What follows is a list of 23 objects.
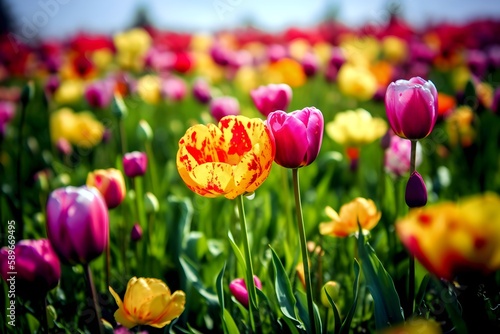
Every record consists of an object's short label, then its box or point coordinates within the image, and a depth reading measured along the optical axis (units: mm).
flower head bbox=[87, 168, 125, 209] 944
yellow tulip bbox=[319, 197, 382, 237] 899
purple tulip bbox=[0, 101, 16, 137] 1834
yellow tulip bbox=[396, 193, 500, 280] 451
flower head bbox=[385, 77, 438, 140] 721
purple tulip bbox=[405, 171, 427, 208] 713
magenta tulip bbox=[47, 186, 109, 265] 600
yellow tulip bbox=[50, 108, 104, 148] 1956
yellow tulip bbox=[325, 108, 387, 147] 1448
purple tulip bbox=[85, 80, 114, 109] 2035
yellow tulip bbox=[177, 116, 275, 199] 667
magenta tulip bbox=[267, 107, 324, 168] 676
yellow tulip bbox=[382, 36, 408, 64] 4109
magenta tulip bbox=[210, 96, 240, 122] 1433
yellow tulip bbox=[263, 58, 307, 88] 2447
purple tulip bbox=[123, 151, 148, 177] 1076
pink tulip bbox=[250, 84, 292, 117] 1122
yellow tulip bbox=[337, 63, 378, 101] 2201
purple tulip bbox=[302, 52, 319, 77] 2373
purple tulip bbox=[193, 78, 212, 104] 1953
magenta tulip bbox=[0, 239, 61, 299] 679
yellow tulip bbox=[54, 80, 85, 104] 2715
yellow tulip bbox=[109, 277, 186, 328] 725
